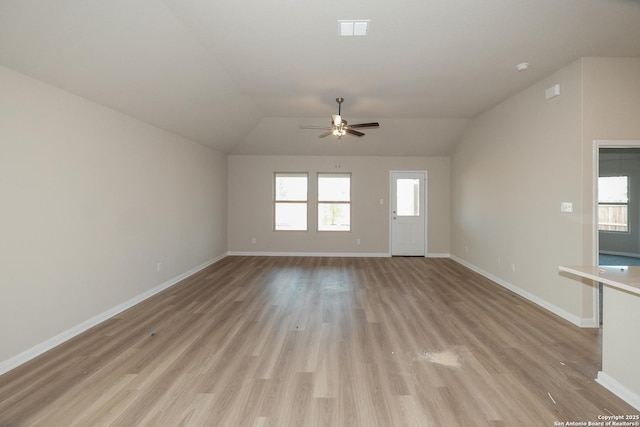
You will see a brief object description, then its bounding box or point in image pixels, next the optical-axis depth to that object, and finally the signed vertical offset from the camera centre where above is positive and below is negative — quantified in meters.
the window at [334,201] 7.18 +0.25
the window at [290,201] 7.21 +0.24
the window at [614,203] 7.00 +0.21
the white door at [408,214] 7.05 -0.08
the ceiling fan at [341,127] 4.00 +1.25
